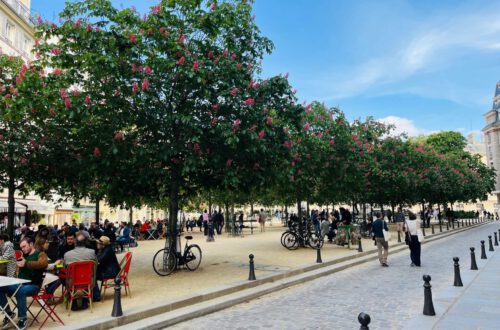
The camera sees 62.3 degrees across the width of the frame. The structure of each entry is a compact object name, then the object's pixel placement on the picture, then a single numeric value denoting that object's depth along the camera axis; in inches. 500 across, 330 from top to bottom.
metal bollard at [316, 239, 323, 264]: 565.5
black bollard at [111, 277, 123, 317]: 290.7
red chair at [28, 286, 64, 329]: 273.3
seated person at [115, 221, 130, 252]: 820.3
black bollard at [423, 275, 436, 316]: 292.5
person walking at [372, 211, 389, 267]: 574.2
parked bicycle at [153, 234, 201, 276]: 483.7
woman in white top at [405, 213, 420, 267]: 546.3
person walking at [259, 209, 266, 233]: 1414.6
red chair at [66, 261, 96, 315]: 307.1
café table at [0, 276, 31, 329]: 254.7
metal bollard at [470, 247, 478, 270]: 511.9
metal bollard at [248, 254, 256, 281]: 436.8
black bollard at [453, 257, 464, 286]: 403.2
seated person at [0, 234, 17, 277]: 305.1
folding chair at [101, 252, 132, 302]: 355.3
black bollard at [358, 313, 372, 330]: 177.5
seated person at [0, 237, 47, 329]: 265.6
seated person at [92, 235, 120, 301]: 356.5
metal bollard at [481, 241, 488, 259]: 612.1
